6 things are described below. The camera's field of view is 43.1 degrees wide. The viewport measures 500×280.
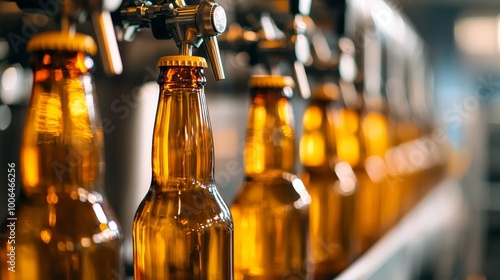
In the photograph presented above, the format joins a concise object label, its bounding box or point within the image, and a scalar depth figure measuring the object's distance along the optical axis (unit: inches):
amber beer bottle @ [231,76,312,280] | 24.7
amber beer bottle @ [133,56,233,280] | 17.4
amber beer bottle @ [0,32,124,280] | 16.2
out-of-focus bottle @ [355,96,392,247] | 39.4
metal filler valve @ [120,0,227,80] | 17.0
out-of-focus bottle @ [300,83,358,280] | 31.2
